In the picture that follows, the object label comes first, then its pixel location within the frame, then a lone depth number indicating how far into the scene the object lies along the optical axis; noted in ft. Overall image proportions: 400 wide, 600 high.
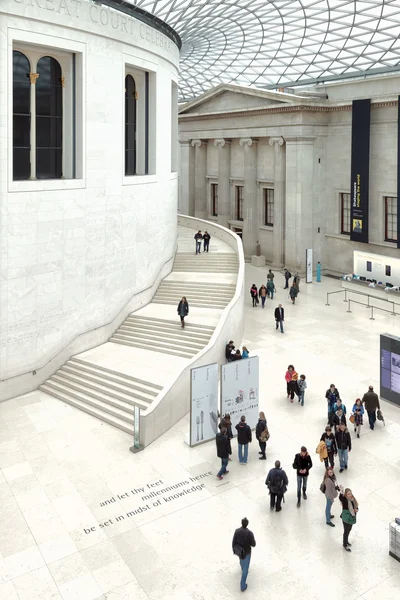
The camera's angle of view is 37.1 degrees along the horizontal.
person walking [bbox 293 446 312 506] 42.32
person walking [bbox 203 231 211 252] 107.14
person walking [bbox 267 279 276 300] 106.32
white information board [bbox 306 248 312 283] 119.24
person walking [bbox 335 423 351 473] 46.68
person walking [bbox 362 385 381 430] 54.90
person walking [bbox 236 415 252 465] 47.70
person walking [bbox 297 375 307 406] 60.29
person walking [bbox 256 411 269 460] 48.78
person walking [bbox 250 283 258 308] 102.62
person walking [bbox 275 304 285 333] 86.63
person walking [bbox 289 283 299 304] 104.83
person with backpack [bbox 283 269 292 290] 115.08
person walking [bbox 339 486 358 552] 36.52
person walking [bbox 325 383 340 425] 54.95
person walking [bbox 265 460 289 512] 40.75
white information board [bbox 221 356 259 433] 52.75
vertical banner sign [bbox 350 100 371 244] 113.91
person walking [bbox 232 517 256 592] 33.50
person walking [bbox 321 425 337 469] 46.24
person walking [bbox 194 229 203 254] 107.63
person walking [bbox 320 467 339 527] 39.60
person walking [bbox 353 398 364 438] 52.85
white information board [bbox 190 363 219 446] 51.21
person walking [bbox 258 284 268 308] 101.86
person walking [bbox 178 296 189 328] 74.74
